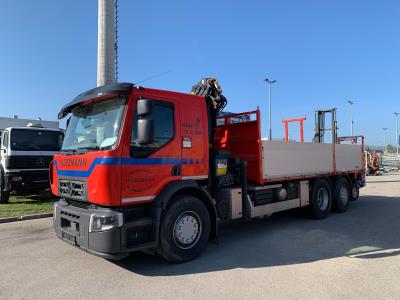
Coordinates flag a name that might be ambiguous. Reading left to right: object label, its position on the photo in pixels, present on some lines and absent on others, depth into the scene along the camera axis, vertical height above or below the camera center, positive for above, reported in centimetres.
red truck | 495 -19
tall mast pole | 1527 +522
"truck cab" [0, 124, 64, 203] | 1179 +15
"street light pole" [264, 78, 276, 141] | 4061 +905
